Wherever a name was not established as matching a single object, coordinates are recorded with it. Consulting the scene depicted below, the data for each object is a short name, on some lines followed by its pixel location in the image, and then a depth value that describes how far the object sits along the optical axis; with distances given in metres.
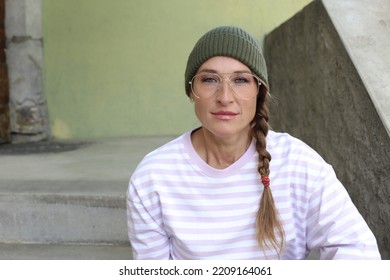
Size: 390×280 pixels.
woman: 1.38
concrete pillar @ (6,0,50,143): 4.16
